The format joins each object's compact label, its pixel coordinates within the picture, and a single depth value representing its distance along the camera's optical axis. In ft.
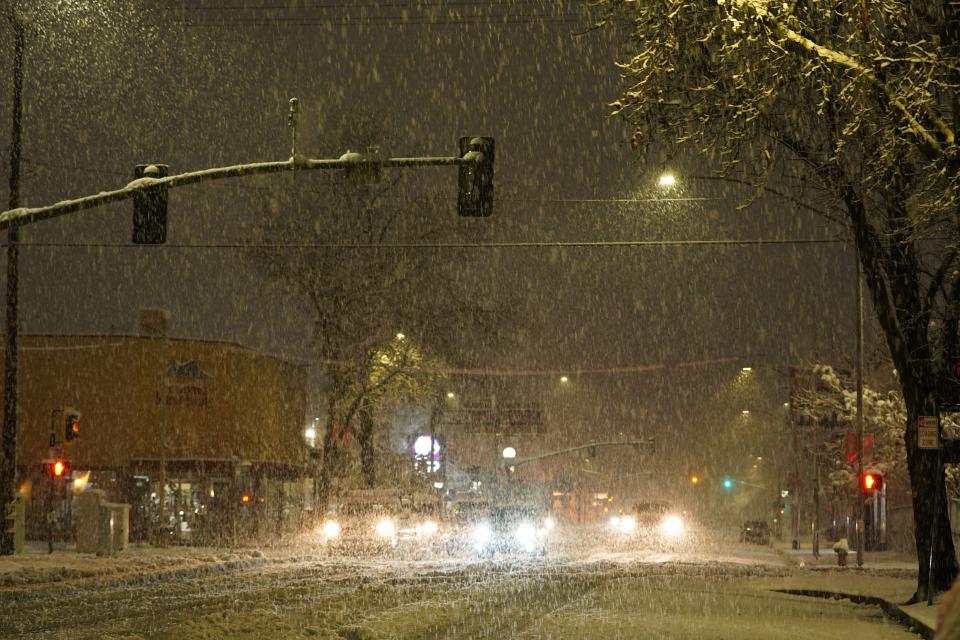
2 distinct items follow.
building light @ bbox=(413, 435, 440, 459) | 274.36
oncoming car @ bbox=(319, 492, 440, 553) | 150.41
